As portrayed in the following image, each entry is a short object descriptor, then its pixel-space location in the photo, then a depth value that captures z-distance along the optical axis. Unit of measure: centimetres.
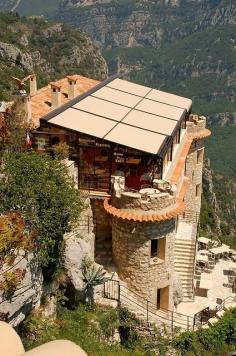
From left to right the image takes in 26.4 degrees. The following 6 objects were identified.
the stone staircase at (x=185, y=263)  2656
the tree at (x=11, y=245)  1361
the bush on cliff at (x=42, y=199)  1653
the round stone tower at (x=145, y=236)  2045
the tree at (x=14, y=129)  1994
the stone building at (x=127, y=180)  2086
